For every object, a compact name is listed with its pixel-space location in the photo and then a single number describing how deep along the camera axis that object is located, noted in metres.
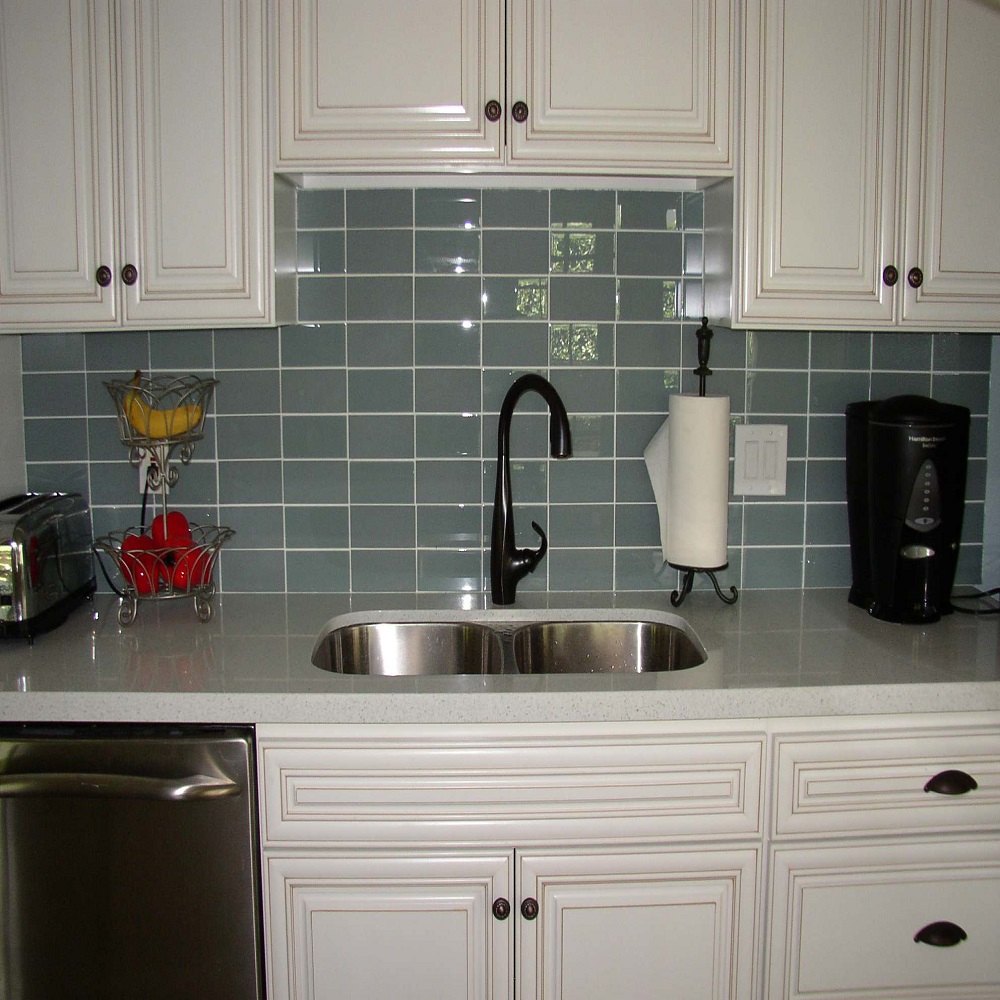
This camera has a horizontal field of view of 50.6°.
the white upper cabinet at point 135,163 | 1.80
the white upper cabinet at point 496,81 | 1.79
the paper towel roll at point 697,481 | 1.98
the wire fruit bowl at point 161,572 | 1.93
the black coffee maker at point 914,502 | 1.87
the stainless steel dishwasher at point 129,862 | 1.59
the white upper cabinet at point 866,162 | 1.82
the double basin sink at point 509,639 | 2.04
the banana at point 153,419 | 1.98
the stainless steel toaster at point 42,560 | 1.78
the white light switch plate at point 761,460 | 2.18
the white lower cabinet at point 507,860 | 1.62
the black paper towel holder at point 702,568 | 2.05
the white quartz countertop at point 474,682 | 1.60
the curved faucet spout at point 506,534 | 2.05
